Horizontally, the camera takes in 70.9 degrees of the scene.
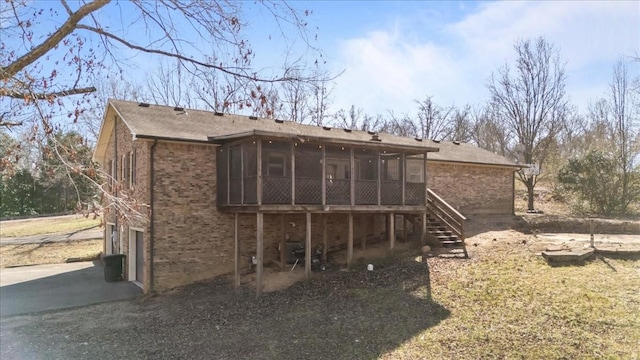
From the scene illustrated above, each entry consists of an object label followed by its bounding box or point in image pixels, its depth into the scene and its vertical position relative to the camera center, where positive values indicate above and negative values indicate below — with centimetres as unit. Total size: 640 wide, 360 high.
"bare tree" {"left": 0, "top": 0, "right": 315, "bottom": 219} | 506 +135
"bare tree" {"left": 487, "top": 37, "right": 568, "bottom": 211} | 2923 +468
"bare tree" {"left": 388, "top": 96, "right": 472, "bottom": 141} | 4456 +603
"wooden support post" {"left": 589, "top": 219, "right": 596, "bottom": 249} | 1371 -190
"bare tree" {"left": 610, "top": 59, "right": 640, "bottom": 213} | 2436 +229
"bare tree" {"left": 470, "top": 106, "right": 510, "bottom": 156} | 3600 +456
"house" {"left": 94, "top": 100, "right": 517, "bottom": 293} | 1423 -39
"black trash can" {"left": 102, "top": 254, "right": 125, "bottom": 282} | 1725 -328
